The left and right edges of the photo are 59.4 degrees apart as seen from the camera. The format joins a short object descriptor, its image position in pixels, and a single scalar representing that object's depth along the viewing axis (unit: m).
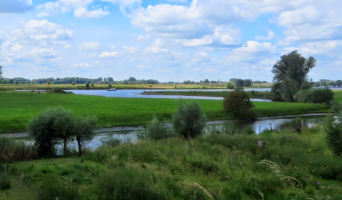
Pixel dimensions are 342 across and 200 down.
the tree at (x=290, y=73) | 94.38
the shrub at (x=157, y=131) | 23.69
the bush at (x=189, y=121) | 23.80
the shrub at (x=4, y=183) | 10.72
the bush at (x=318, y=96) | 81.56
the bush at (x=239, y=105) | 55.38
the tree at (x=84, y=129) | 19.45
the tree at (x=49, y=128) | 18.84
